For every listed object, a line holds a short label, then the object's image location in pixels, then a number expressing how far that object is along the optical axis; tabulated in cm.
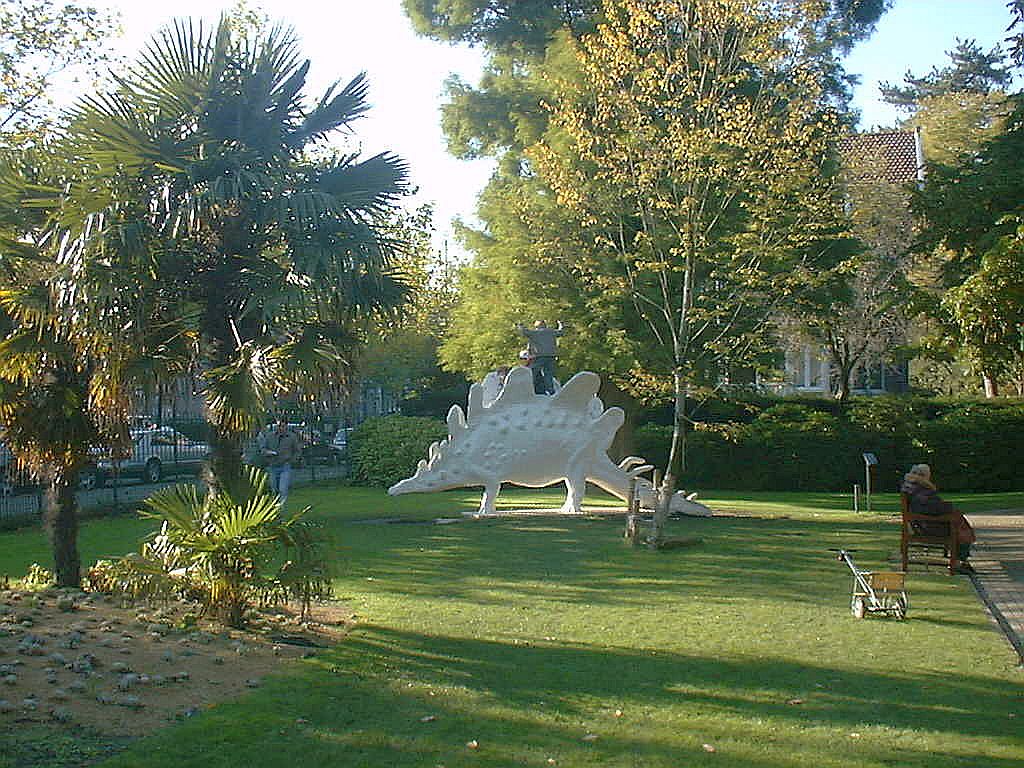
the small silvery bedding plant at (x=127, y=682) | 739
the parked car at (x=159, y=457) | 2559
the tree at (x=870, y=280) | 3372
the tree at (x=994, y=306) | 1377
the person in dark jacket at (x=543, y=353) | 2078
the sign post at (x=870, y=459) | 1978
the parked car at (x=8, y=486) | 1915
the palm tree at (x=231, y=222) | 1003
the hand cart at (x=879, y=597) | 1045
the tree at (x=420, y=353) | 3728
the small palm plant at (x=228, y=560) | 906
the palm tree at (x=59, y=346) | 1001
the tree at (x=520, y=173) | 2509
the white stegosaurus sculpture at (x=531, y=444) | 1953
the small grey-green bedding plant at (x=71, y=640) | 836
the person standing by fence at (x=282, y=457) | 2067
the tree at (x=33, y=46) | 2314
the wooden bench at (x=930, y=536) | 1353
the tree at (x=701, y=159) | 2139
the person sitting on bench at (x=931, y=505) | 1362
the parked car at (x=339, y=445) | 3546
